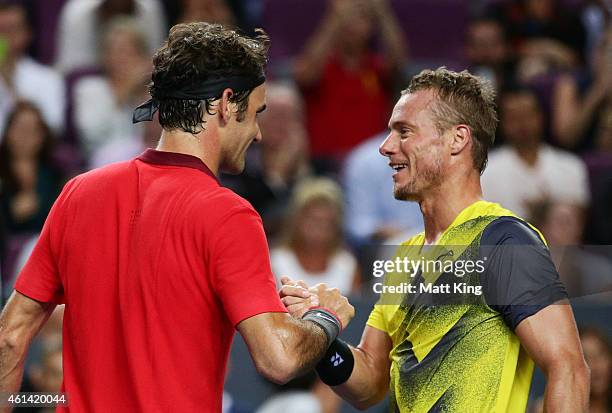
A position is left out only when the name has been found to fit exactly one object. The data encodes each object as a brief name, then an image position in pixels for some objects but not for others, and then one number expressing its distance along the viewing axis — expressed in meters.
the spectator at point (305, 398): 10.91
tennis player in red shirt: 6.05
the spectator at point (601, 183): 13.04
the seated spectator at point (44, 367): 9.49
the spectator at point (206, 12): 15.32
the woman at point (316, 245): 12.12
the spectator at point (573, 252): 9.20
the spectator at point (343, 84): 15.06
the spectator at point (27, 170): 13.18
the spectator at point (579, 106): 14.95
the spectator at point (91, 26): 15.24
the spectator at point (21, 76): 14.79
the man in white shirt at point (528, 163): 13.40
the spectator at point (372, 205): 13.04
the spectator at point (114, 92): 14.42
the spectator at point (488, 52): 15.21
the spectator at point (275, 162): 12.79
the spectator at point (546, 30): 16.22
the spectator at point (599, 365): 9.58
